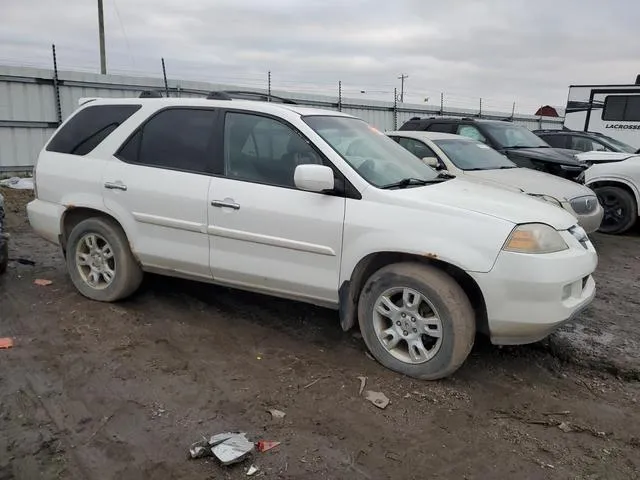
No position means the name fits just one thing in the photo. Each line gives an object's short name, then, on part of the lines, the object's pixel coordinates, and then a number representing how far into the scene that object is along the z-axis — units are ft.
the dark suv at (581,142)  41.55
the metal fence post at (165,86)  44.19
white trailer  55.57
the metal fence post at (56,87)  38.83
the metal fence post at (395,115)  64.28
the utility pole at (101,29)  72.33
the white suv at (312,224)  11.57
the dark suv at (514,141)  29.12
